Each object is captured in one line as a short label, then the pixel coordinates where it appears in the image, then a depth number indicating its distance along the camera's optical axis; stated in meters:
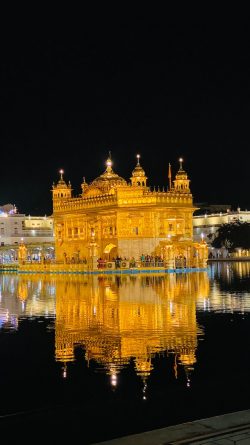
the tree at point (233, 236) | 87.62
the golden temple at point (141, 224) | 52.19
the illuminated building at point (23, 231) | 100.06
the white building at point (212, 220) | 111.19
